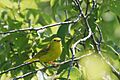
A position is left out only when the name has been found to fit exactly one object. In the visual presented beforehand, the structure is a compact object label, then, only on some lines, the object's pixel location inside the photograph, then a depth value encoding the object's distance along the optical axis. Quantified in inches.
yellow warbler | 242.2
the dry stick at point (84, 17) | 168.5
